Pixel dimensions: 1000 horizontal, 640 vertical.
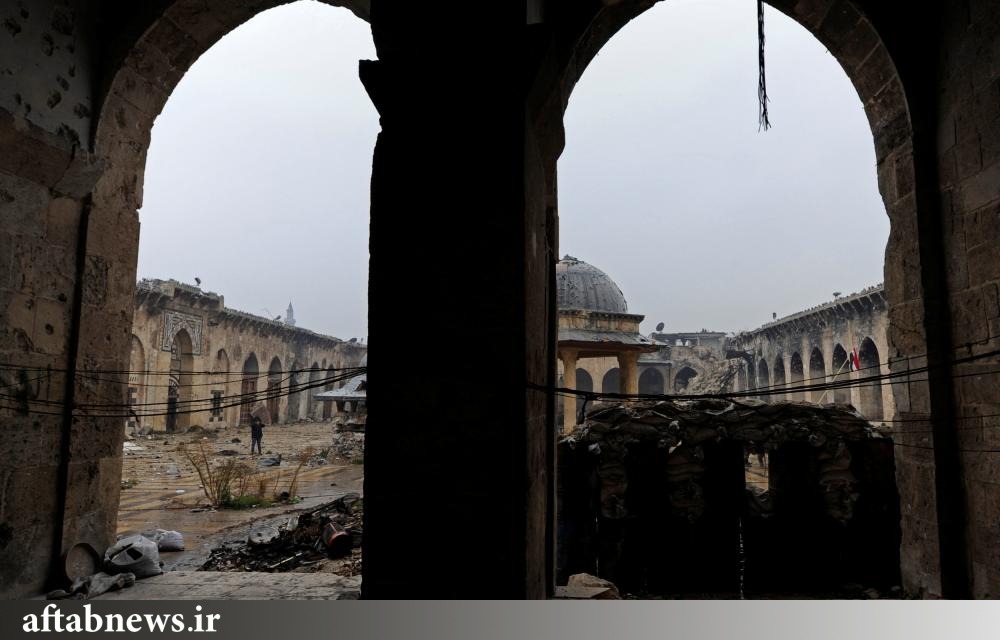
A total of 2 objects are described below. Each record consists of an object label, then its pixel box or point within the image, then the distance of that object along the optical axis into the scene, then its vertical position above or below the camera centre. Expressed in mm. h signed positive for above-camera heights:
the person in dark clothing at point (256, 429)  18719 -1245
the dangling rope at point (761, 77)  3749 +1964
